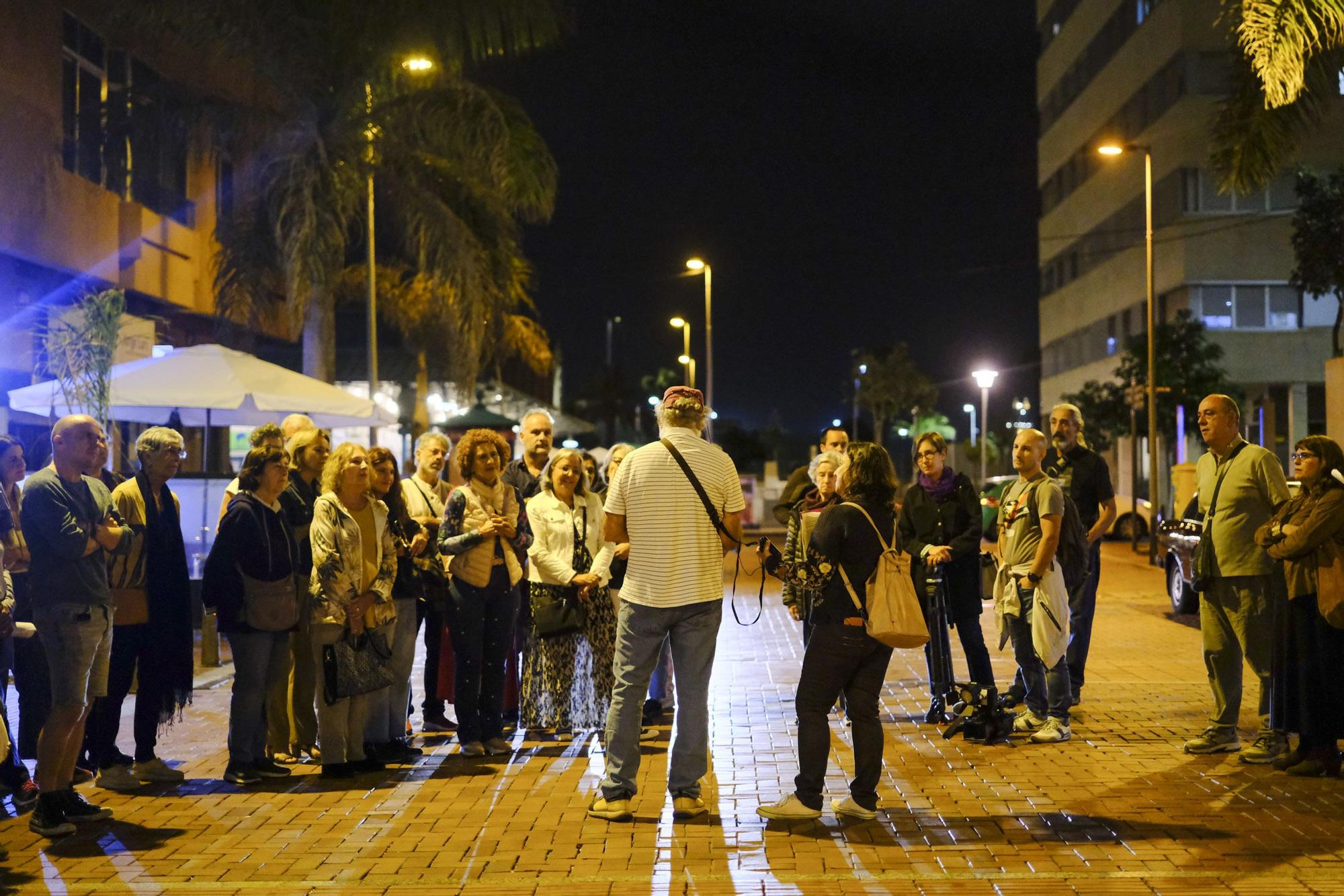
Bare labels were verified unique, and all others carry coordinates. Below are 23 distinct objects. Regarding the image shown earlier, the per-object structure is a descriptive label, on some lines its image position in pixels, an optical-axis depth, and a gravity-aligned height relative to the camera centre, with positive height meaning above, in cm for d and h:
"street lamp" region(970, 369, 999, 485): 4556 +273
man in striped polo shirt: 679 -61
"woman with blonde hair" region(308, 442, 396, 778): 773 -61
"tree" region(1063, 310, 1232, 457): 3288 +206
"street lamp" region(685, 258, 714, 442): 4269 +434
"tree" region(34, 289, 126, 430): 1410 +123
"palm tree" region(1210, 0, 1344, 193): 1331 +387
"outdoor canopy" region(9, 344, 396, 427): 1310 +79
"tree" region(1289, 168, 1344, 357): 2873 +464
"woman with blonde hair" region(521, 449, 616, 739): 866 -81
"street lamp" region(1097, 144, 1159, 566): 2548 +186
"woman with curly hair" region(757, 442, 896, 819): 661 -92
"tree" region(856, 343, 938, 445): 8131 +448
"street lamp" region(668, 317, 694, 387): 4859 +414
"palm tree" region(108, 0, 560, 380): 2000 +507
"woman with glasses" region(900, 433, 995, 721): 920 -48
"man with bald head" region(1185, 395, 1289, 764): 802 -68
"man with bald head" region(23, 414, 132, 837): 663 -60
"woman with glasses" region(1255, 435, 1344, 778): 749 -85
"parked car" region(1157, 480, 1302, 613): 1546 -107
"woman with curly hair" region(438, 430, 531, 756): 825 -67
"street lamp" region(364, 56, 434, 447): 2058 +332
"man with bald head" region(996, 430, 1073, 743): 839 -79
